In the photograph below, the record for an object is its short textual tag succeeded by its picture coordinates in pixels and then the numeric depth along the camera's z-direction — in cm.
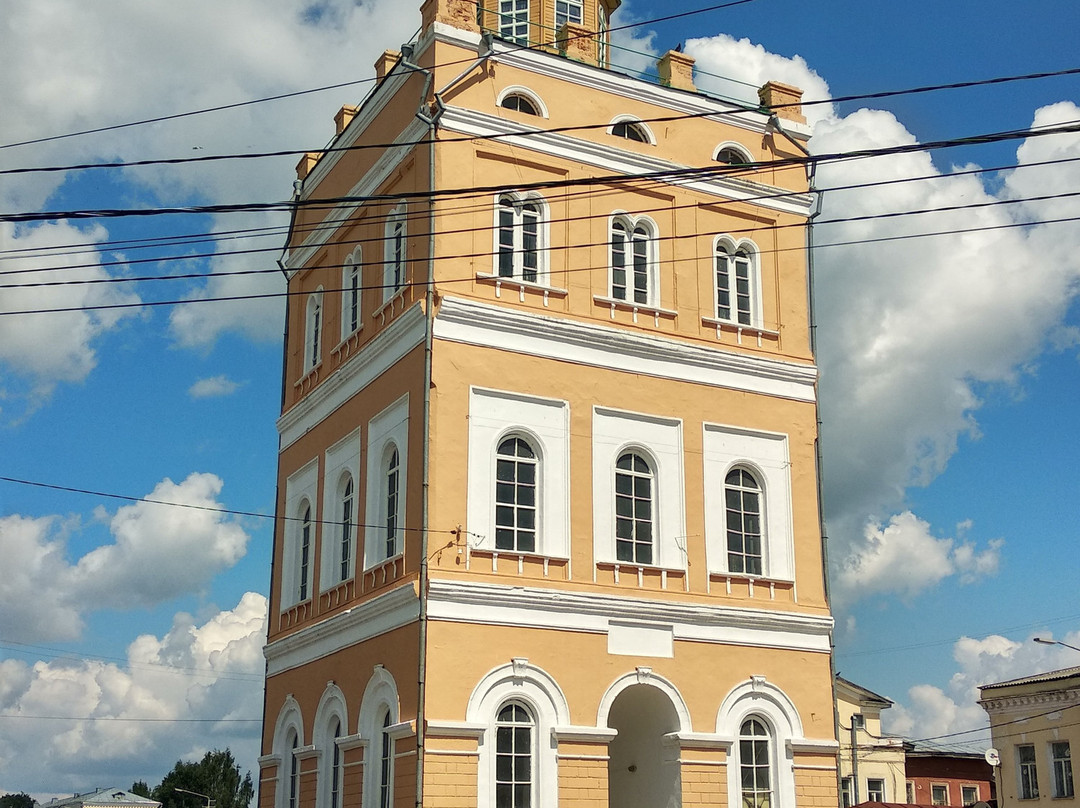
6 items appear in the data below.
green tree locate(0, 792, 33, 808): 14500
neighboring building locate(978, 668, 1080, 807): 4500
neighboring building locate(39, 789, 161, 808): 9594
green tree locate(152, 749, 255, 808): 9325
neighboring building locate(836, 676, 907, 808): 5847
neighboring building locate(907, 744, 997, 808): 6056
